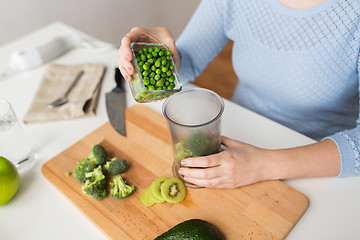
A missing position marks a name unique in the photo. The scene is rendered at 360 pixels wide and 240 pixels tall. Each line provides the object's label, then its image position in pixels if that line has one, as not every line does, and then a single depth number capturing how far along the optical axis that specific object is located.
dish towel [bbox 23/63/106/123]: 1.19
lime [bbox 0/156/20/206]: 0.86
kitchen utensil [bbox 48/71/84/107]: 1.23
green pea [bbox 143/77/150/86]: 0.80
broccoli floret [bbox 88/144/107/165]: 0.97
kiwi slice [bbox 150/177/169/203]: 0.86
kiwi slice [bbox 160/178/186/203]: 0.86
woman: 0.87
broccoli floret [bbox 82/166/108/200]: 0.87
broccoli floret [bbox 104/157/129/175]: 0.94
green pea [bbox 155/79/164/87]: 0.80
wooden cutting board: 0.80
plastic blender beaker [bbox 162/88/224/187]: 0.83
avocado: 0.72
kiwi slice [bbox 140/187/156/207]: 0.86
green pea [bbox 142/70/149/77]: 0.82
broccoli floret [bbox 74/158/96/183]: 0.93
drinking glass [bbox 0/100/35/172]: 0.97
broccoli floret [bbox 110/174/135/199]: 0.88
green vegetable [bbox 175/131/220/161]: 0.85
